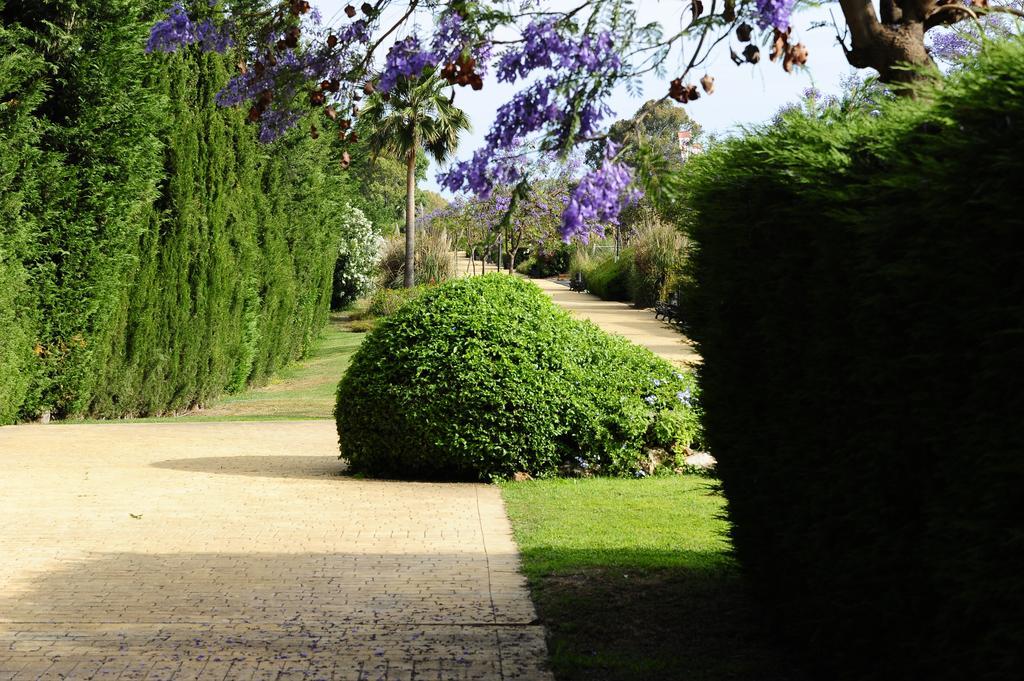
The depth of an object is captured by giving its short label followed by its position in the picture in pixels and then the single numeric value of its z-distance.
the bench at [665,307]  27.14
